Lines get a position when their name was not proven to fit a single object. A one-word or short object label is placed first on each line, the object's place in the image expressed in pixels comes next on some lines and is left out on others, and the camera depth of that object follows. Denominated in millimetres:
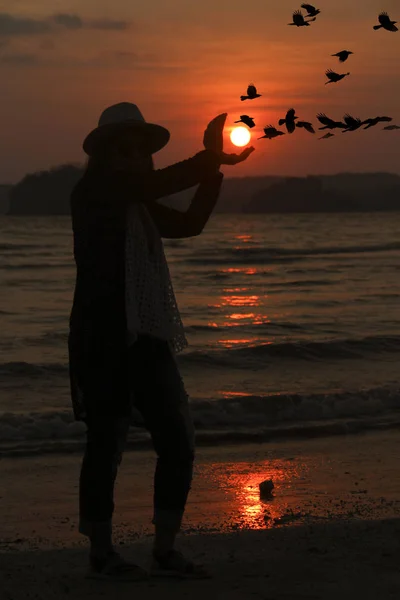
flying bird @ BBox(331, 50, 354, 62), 6480
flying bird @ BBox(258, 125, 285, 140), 6900
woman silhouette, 6817
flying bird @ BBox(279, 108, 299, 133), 6804
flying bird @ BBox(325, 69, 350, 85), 6599
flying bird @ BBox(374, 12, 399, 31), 6410
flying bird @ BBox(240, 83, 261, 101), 6522
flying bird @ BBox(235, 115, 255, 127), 6638
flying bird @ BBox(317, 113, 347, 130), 6861
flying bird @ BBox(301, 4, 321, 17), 6509
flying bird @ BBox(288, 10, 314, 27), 6474
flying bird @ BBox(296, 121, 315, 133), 6939
